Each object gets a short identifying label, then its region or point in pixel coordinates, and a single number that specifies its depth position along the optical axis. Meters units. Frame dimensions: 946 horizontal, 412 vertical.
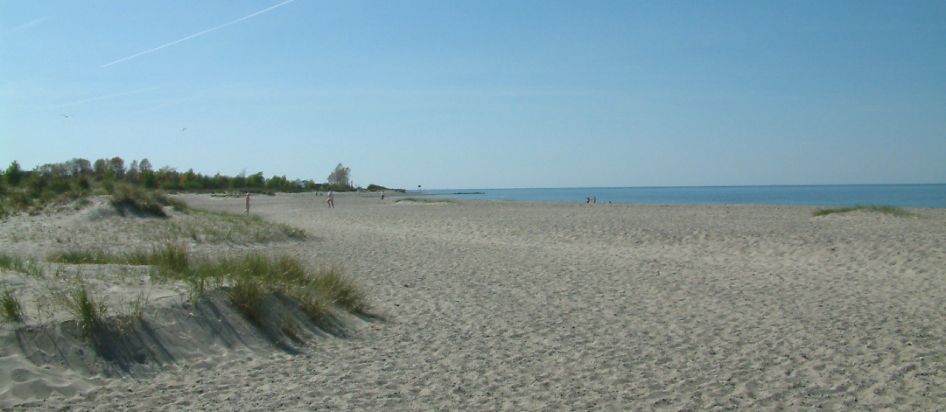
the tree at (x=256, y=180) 93.44
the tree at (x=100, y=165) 79.92
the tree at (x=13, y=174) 37.01
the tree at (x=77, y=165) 76.71
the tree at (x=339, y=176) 130.12
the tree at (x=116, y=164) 81.31
